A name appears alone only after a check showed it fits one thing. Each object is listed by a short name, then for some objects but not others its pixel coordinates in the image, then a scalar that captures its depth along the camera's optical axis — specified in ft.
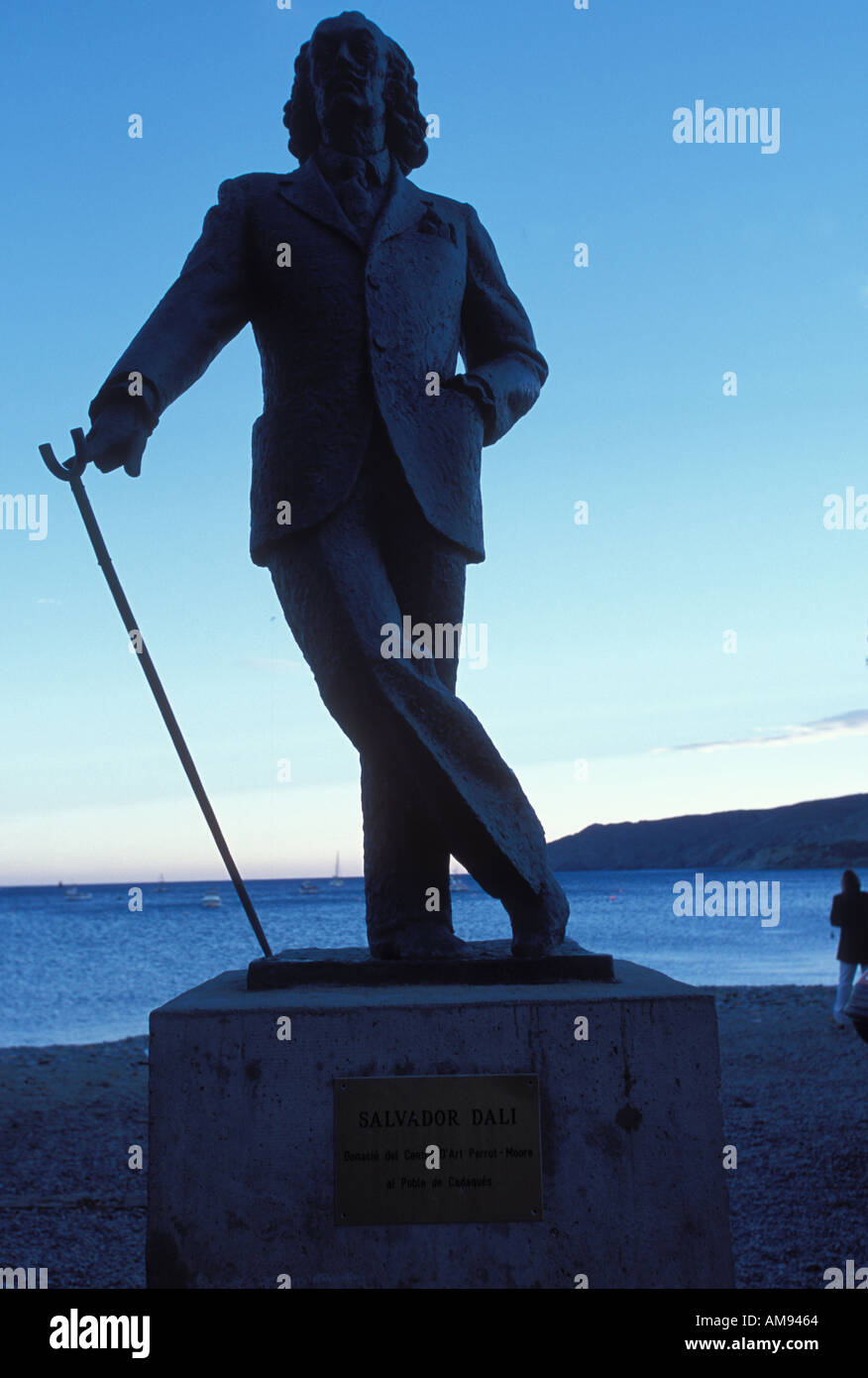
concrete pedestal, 7.95
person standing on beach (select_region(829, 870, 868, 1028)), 30.58
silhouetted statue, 9.98
